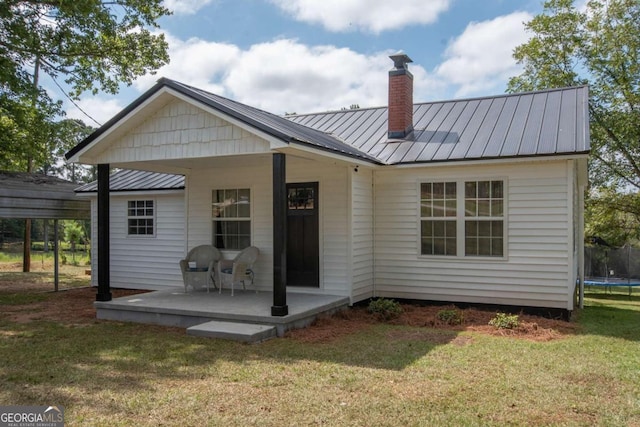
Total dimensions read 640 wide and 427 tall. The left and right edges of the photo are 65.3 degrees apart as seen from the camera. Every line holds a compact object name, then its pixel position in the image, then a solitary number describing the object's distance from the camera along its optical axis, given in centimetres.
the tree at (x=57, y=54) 1267
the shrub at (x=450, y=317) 838
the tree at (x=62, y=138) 1551
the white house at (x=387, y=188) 828
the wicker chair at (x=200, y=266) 1002
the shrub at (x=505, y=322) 793
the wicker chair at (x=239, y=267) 947
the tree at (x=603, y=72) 1934
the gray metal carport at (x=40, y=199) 1173
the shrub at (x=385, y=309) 882
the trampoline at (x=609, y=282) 1631
